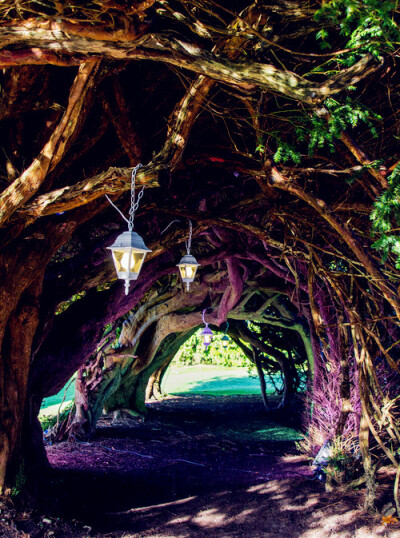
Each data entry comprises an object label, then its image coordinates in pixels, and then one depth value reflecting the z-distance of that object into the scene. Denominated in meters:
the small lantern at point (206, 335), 8.80
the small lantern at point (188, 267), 5.23
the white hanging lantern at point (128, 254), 3.23
